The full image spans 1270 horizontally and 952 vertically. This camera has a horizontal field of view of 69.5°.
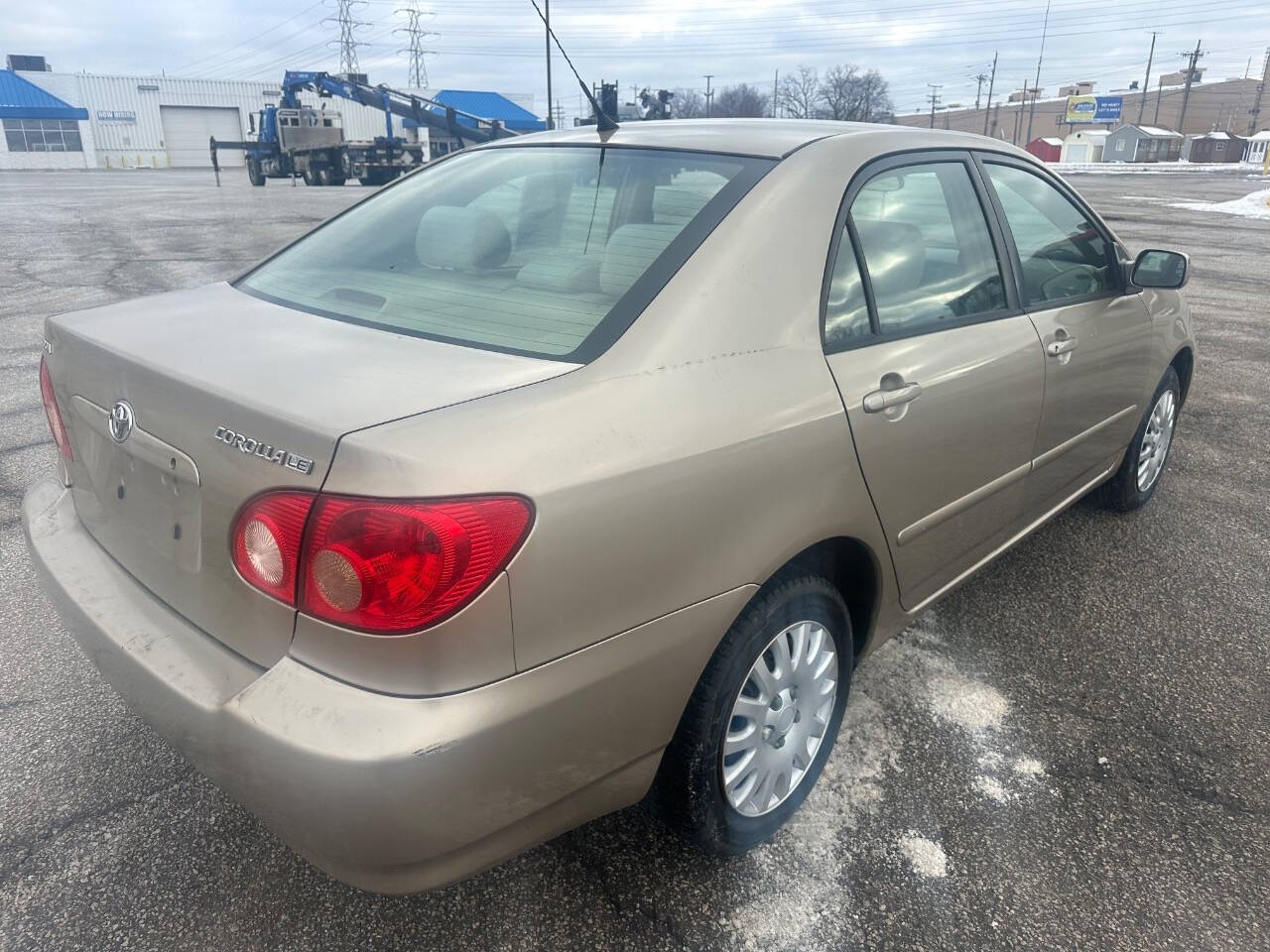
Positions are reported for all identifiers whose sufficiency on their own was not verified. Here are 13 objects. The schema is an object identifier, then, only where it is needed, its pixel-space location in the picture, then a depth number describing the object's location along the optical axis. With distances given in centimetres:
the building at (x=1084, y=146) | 7388
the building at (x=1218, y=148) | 6844
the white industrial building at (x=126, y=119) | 5394
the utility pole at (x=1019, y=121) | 9649
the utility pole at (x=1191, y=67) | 8125
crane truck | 2866
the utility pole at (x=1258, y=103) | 8756
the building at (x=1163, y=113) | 8981
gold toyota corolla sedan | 145
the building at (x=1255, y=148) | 6656
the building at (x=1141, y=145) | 6912
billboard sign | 8506
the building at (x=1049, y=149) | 7594
